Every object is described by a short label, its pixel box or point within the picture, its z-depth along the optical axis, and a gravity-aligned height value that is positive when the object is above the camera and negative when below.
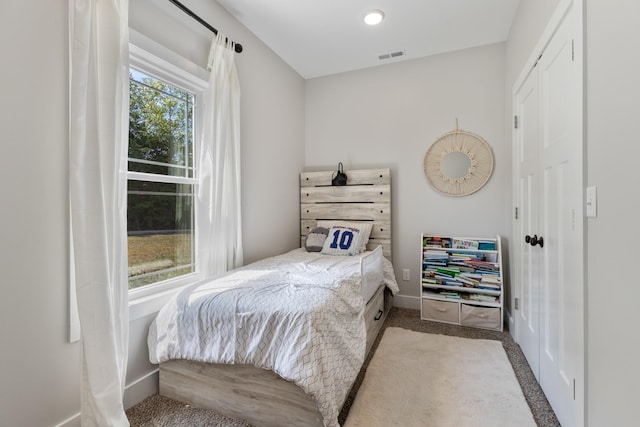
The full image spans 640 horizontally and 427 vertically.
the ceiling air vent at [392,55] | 2.93 +1.66
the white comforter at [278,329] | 1.25 -0.59
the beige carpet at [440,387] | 1.46 -1.07
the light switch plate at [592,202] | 1.06 +0.03
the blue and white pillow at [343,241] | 2.79 -0.30
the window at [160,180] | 1.71 +0.21
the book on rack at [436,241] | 2.83 -0.31
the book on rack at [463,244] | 2.71 -0.32
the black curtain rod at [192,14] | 1.79 +1.33
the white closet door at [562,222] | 1.21 -0.06
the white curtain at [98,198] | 1.26 +0.07
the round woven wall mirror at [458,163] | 2.81 +0.49
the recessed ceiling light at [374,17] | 2.31 +1.63
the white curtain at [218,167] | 2.05 +0.34
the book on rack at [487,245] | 2.65 -0.33
